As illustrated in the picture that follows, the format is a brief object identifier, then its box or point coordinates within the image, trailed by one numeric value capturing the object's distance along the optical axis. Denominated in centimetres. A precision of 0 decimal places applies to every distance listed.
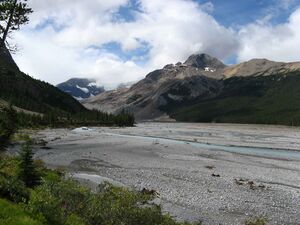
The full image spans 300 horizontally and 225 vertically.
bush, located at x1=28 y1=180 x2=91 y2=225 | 919
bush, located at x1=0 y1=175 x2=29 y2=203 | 1007
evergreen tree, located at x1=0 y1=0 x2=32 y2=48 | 2958
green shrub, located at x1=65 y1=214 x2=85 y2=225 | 1010
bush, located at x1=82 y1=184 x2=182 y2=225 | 1125
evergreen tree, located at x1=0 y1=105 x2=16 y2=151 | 2441
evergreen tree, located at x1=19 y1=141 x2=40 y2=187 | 1535
